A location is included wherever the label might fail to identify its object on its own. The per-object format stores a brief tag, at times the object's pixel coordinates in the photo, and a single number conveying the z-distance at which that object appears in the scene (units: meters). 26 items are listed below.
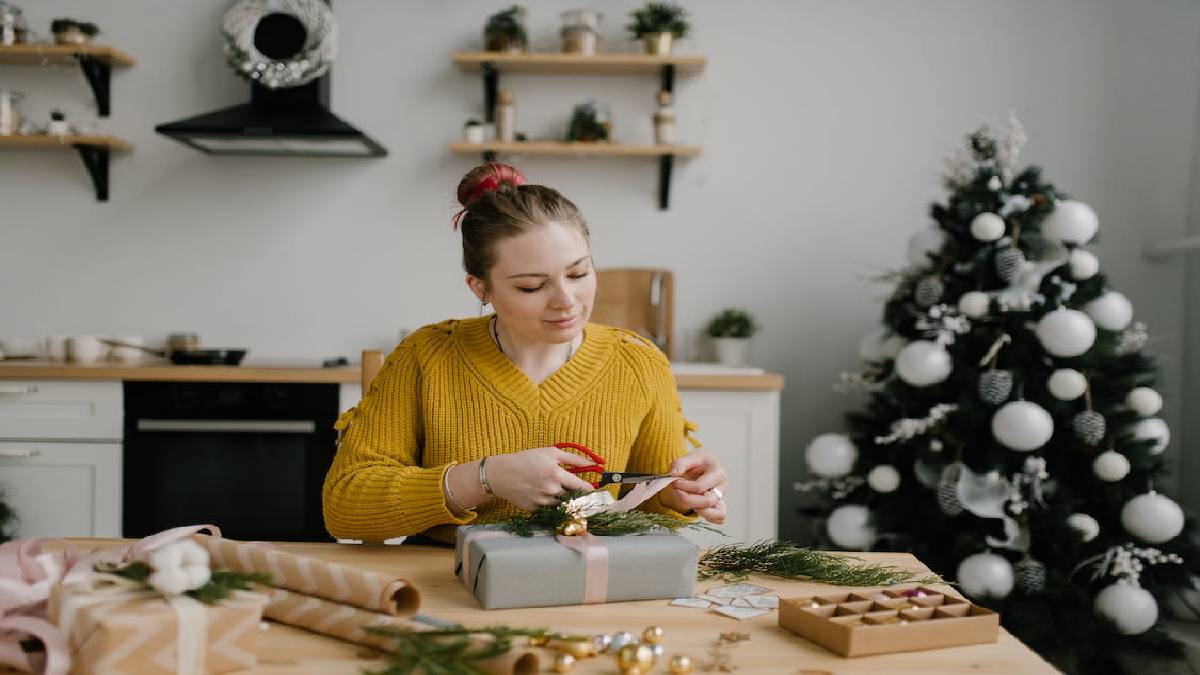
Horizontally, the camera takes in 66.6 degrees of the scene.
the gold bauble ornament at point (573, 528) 0.98
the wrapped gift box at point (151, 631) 0.70
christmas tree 2.36
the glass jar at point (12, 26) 3.21
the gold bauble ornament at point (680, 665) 0.77
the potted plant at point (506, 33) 3.22
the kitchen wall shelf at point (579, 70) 3.17
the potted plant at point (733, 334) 3.26
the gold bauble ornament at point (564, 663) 0.77
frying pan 3.00
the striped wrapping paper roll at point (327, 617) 0.83
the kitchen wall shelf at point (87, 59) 3.18
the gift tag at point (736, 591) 1.00
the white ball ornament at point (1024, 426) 2.31
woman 1.28
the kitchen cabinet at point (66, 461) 2.84
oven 2.86
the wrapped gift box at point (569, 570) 0.93
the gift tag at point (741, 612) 0.93
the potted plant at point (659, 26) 3.21
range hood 3.00
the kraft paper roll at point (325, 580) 0.85
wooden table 0.80
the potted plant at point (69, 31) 3.20
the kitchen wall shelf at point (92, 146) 3.18
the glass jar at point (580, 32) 3.22
